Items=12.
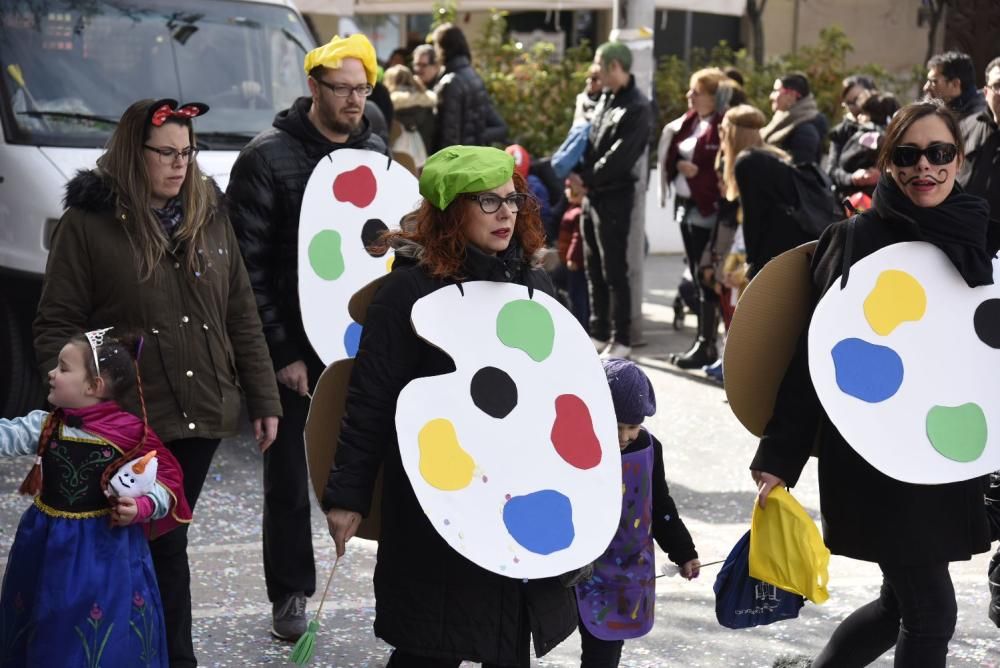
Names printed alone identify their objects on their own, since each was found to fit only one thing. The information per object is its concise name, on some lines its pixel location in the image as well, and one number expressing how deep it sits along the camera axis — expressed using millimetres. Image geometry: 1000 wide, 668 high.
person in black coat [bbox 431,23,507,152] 20672
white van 14274
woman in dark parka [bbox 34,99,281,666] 7975
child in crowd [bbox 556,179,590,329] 20778
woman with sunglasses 7381
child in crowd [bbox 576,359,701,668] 7632
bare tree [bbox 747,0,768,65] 35159
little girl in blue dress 7403
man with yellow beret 9399
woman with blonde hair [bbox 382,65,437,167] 20718
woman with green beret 6653
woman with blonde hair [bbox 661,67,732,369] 19072
